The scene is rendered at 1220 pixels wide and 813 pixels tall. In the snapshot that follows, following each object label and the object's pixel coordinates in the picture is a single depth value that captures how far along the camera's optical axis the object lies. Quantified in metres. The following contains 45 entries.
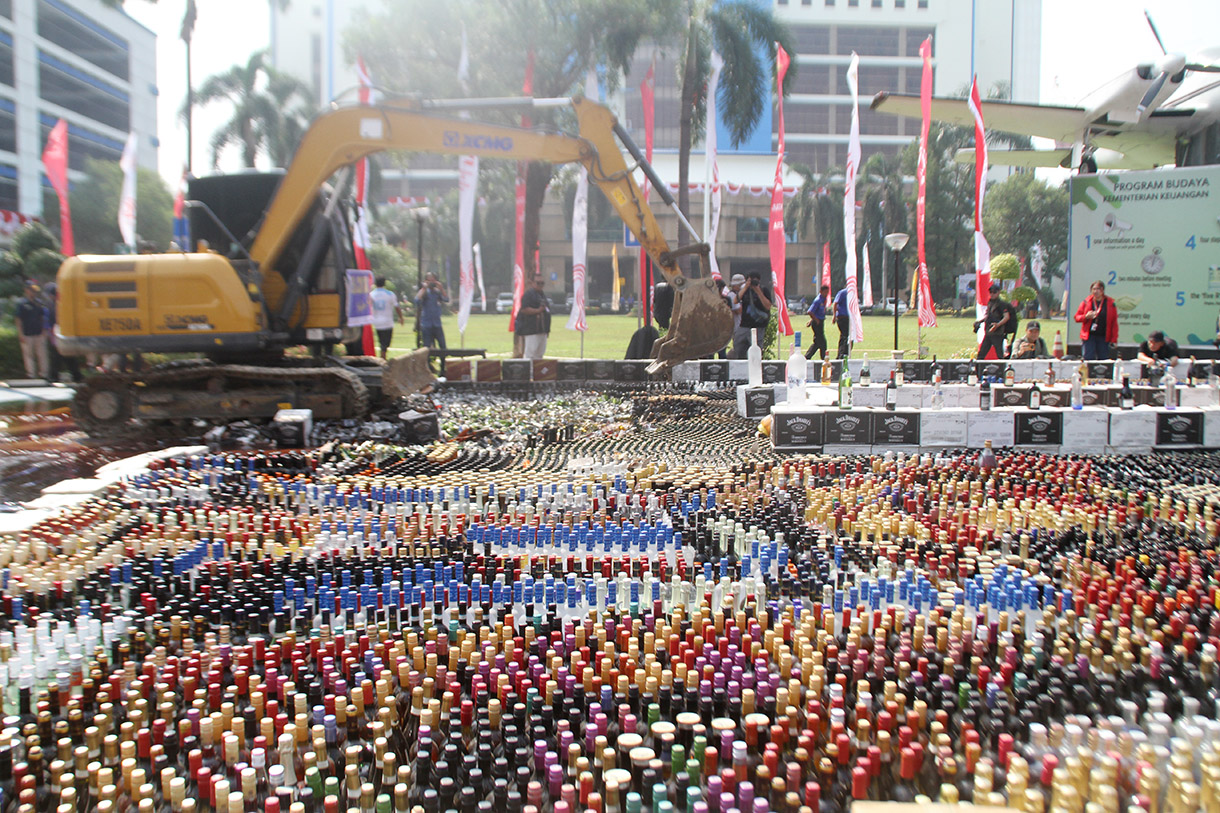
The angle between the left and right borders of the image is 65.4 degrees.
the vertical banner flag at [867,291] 30.06
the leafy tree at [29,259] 24.16
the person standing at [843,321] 18.81
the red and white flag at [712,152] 22.89
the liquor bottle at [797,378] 11.21
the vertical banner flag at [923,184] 19.08
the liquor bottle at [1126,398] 10.59
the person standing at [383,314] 17.95
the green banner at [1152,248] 17.53
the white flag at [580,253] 21.86
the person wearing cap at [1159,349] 14.08
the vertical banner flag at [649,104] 25.05
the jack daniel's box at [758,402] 12.80
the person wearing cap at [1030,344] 15.75
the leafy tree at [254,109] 39.19
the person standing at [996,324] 15.30
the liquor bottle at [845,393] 10.61
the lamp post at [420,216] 25.59
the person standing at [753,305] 16.27
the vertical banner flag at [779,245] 19.41
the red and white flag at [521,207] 21.56
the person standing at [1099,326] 14.73
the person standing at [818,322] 17.75
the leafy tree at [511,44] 29.16
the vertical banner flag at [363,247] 15.63
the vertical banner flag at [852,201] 18.47
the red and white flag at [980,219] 16.81
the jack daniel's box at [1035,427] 10.40
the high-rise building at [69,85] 45.72
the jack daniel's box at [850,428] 10.36
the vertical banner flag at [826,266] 23.55
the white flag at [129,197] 24.36
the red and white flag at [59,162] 23.70
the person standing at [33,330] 18.25
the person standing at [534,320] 18.12
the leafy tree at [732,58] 29.34
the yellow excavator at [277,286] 11.25
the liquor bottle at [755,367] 12.91
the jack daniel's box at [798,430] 10.37
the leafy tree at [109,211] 43.12
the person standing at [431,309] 19.00
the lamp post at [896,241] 21.61
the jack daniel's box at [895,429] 10.37
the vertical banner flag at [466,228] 20.31
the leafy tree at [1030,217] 53.62
